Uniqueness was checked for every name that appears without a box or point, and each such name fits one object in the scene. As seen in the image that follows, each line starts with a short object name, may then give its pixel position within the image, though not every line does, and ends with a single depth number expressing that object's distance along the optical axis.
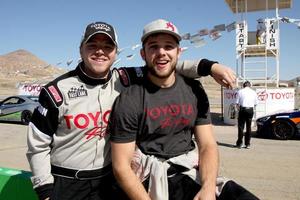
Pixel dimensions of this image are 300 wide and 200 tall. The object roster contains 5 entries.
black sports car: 11.39
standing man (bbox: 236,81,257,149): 10.05
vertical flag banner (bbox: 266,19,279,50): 18.02
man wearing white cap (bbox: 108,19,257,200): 2.53
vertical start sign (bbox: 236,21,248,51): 18.23
